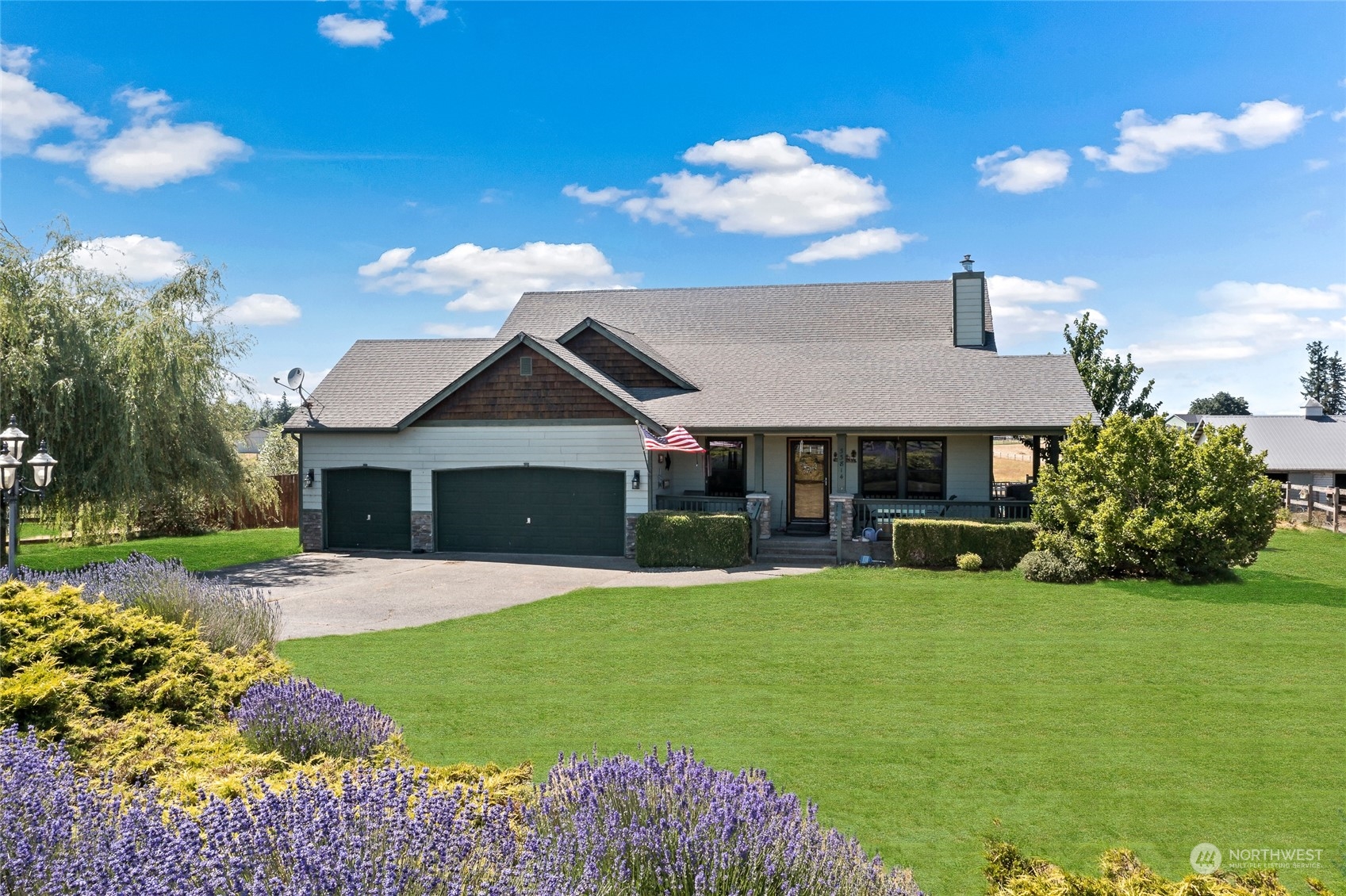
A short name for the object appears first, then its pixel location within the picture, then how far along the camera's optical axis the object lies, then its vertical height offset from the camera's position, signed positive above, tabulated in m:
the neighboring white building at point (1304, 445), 32.69 +0.77
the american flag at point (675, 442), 16.50 +0.44
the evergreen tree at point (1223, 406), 89.62 +6.59
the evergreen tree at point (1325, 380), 89.88 +9.45
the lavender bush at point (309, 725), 4.93 -1.65
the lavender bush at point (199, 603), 7.52 -1.39
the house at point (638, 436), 17.70 +0.64
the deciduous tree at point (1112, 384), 30.53 +3.03
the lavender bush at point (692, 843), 2.98 -1.48
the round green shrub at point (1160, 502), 13.59 -0.69
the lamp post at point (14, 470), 10.02 -0.08
